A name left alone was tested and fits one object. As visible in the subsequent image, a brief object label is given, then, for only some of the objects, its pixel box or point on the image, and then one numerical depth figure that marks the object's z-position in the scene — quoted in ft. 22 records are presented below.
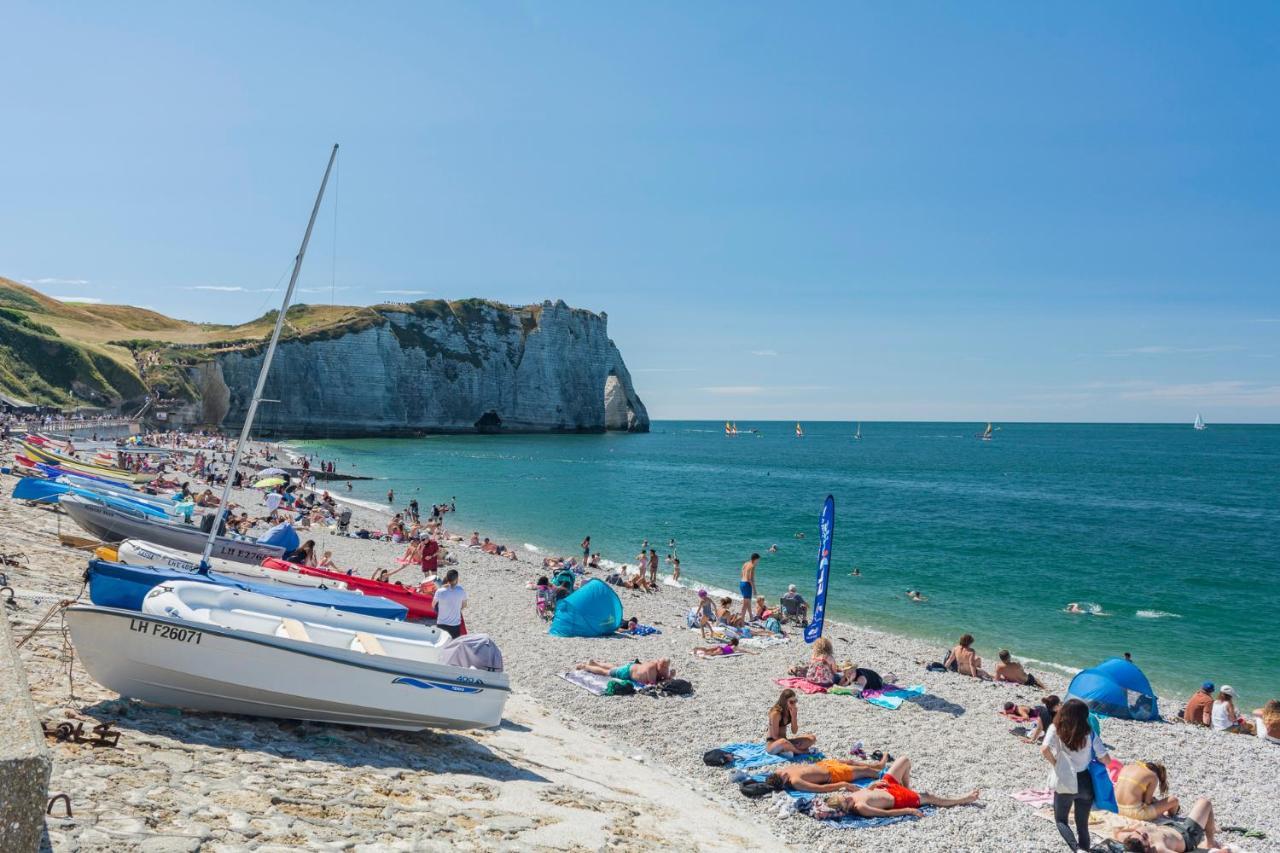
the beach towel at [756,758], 35.73
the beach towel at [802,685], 48.16
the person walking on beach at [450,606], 43.14
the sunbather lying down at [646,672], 46.68
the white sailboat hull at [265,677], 25.86
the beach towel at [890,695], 45.92
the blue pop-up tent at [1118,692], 47.96
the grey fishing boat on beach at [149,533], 66.39
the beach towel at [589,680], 46.28
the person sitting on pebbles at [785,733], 36.42
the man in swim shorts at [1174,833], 28.02
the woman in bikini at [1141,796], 30.42
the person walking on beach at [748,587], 66.95
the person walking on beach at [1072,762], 25.41
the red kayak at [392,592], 56.49
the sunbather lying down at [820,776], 32.38
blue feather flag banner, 52.60
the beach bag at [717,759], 35.70
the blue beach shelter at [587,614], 59.98
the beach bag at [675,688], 45.98
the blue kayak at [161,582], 34.76
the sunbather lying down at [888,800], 30.71
